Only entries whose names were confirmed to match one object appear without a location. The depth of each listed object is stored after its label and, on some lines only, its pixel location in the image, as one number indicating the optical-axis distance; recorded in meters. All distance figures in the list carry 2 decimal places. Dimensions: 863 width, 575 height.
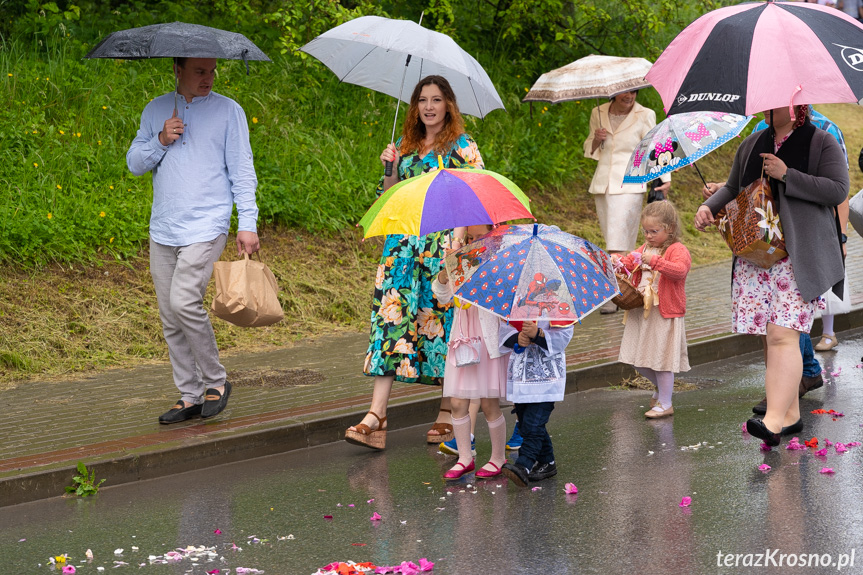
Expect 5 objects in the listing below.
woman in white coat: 20.21
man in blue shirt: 12.71
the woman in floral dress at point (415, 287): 12.45
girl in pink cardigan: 13.72
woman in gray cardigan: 11.33
